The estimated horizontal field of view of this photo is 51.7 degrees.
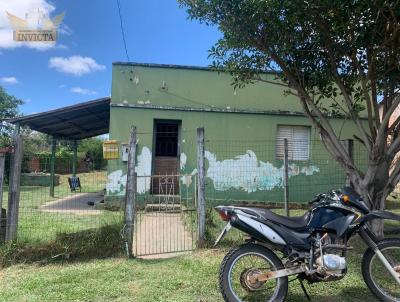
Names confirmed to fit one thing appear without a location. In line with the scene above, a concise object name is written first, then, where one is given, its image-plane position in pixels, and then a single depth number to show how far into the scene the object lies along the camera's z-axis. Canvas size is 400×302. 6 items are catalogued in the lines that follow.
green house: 13.52
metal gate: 7.32
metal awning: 14.12
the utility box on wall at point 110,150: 11.43
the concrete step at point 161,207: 11.10
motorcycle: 4.38
